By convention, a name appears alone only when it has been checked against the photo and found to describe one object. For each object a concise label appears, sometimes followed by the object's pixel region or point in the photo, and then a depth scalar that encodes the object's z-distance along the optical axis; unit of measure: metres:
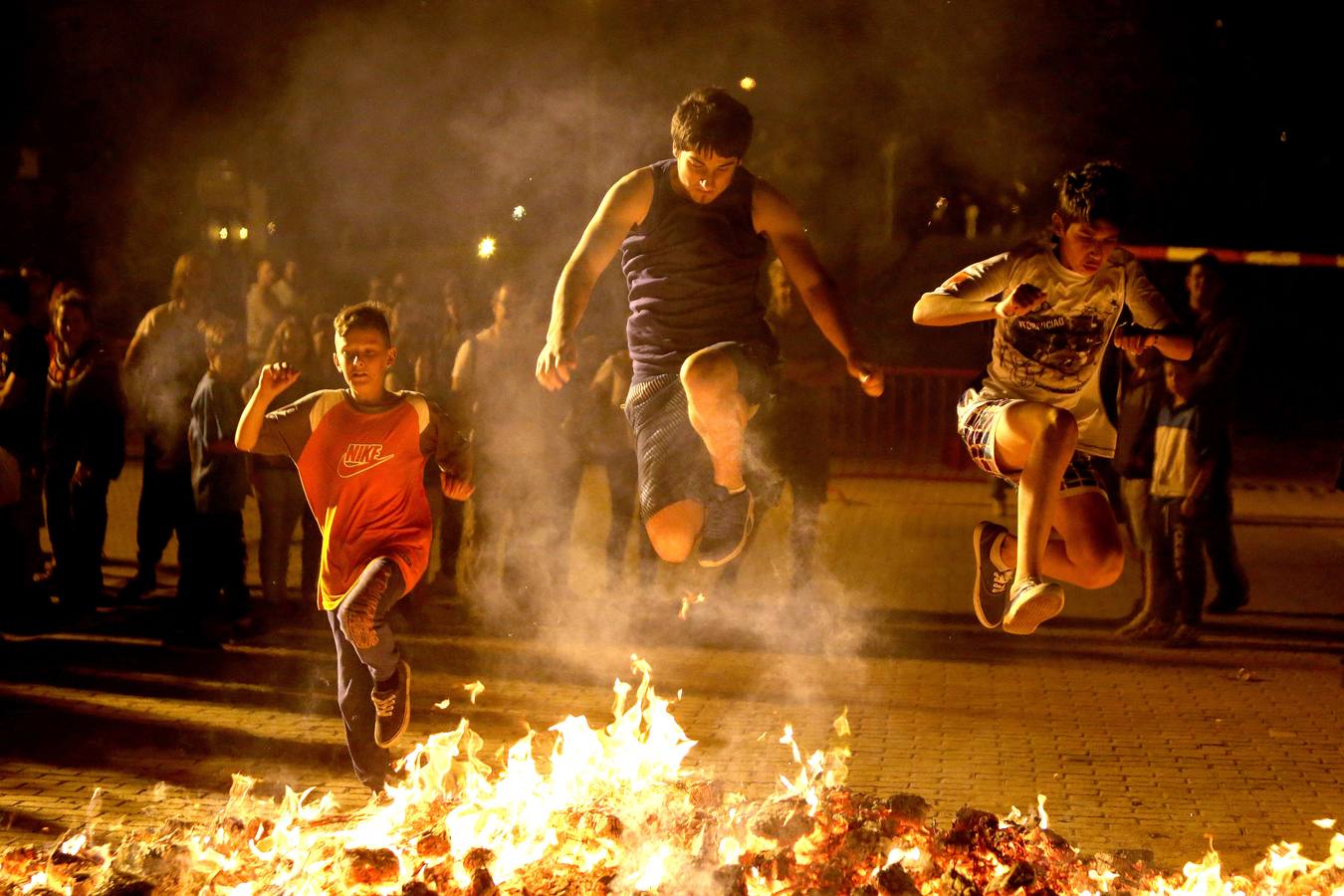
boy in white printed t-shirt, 4.35
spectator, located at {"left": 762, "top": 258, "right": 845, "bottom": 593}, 8.20
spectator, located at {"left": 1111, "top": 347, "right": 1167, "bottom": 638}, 8.45
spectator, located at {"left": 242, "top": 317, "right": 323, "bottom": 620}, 7.92
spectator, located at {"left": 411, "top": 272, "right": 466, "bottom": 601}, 8.66
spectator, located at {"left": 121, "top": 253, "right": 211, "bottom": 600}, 8.21
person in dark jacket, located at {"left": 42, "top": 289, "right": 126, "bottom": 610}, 8.20
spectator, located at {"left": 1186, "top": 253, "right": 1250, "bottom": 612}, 8.17
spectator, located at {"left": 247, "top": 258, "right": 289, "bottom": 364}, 11.42
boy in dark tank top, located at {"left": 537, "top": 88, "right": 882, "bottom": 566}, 4.62
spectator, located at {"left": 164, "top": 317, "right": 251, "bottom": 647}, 7.79
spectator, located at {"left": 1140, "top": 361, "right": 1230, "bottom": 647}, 8.42
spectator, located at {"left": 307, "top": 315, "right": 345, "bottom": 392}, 8.16
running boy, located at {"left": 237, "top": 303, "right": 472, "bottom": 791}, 4.89
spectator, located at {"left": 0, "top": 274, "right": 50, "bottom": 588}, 8.07
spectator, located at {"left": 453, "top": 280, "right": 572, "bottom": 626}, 8.41
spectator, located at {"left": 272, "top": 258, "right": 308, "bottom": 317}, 12.33
